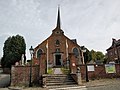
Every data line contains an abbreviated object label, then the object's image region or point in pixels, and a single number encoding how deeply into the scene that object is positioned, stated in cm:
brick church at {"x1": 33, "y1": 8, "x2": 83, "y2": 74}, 2120
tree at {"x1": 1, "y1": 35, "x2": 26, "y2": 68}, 2776
